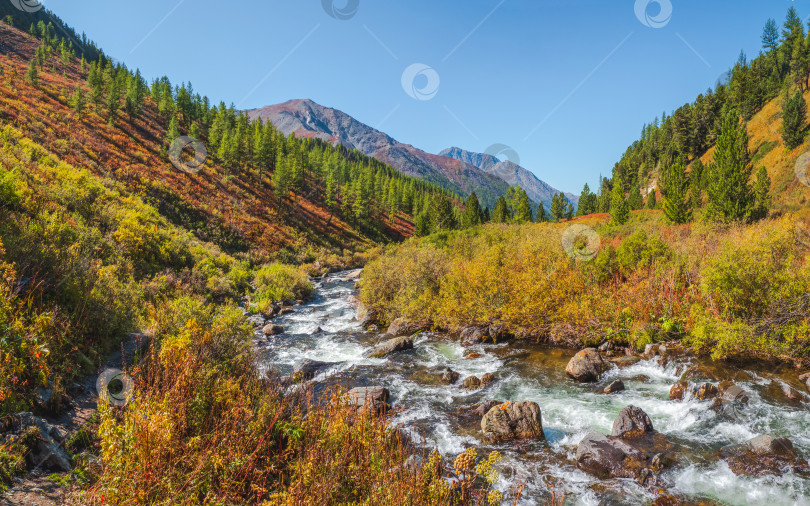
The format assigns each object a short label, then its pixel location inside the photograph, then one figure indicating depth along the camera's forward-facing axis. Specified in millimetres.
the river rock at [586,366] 11445
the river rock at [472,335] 16734
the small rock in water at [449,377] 12179
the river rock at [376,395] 9575
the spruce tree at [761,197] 29631
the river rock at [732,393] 8961
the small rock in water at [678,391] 9656
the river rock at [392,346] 15720
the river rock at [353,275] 41500
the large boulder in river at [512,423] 8469
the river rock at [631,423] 8227
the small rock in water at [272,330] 19141
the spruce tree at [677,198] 34828
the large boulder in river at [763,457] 6730
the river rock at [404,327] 18647
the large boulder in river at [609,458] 6992
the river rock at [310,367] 12641
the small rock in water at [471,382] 11609
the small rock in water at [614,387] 10471
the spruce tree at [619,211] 41647
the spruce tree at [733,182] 28672
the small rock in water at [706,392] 9305
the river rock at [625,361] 12117
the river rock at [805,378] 9430
